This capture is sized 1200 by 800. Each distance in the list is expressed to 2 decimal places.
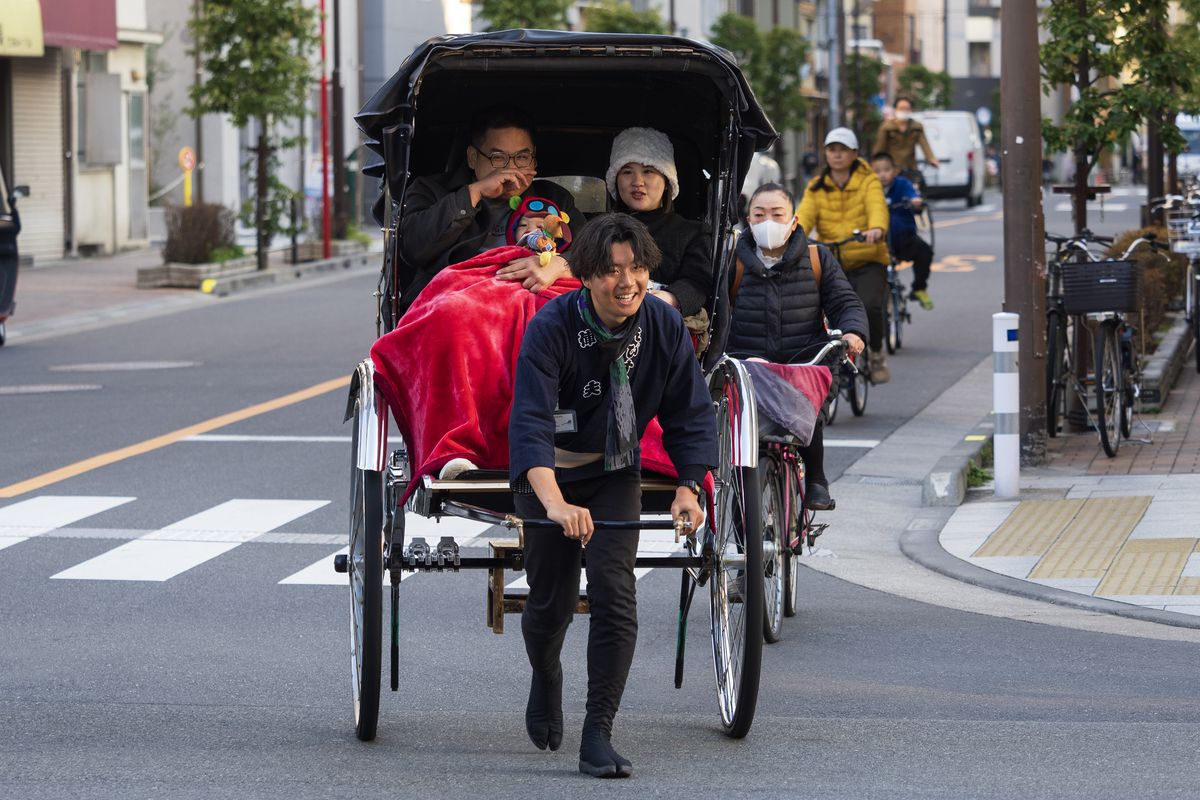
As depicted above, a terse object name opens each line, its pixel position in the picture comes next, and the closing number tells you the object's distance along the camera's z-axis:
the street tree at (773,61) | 59.78
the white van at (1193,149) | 46.90
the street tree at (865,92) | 67.73
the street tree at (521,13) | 45.53
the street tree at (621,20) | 54.06
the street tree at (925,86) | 86.00
